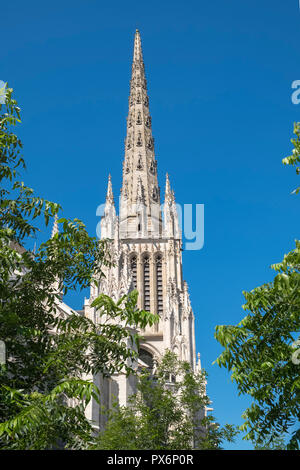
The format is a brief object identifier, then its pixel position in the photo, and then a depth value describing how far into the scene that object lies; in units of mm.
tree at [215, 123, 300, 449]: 12883
